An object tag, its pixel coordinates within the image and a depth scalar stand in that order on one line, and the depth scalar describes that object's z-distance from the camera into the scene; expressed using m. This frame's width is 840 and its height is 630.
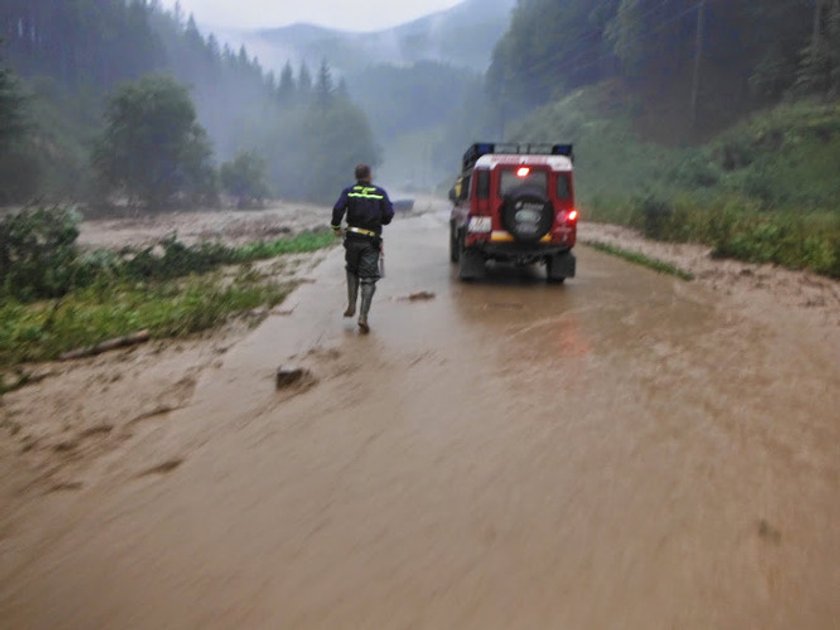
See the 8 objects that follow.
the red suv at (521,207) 11.24
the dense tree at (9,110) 33.72
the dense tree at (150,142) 48.25
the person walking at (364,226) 8.02
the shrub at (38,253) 10.97
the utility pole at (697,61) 41.84
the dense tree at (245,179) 60.84
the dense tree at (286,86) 110.81
